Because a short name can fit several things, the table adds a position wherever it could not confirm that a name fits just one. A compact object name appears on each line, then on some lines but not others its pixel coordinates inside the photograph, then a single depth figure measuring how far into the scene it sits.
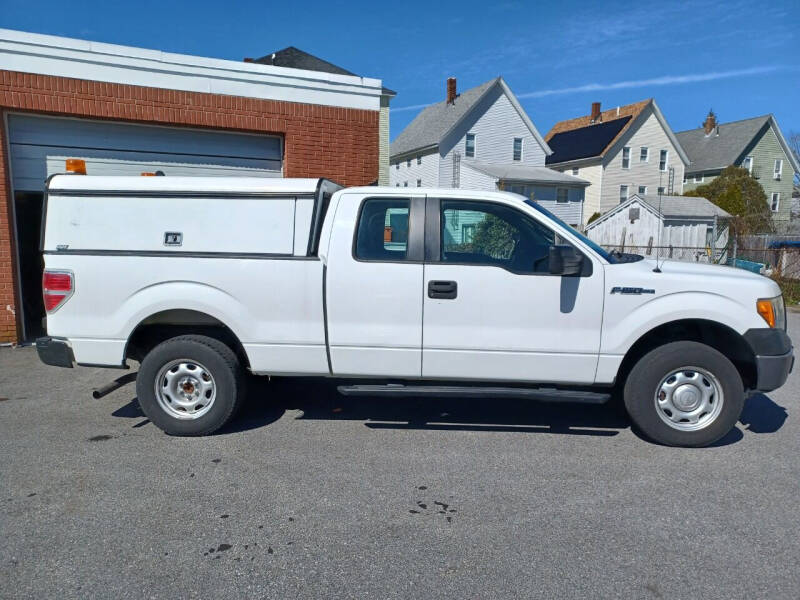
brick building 7.46
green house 41.81
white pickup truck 4.35
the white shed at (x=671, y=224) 23.75
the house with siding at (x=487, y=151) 31.44
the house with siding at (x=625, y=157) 37.78
